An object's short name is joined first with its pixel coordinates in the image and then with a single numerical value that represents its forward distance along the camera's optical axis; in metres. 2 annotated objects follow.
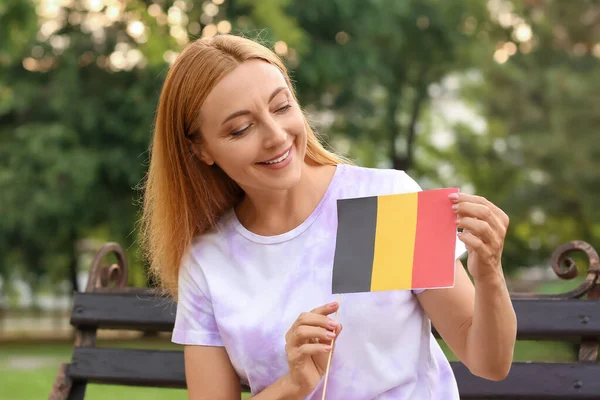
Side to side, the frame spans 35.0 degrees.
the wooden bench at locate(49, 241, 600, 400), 2.80
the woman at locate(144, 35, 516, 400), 2.19
